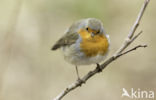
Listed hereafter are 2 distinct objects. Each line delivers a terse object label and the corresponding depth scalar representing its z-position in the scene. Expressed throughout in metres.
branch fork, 5.36
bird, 6.68
